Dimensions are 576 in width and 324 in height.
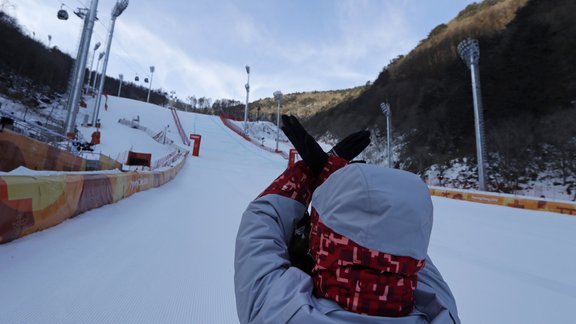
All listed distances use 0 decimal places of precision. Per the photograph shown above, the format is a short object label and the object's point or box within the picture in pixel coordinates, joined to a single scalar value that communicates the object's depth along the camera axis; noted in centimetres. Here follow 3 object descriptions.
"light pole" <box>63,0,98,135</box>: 1030
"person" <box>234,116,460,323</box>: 85
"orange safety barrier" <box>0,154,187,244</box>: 241
